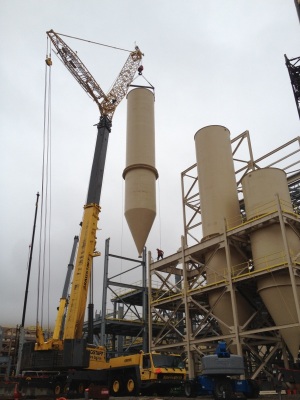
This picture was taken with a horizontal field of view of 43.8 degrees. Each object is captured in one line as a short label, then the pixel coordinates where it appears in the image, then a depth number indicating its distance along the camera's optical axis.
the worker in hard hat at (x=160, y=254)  33.00
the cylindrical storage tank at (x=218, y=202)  24.96
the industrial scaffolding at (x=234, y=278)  22.12
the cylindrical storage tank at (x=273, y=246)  21.11
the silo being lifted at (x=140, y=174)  22.75
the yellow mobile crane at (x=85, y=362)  18.73
